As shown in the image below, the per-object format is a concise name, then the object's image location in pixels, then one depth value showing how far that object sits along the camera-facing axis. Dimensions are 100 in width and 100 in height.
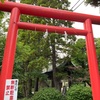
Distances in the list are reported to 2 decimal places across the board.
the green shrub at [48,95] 4.61
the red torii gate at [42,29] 3.17
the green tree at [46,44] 6.89
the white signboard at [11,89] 2.80
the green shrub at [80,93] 4.65
